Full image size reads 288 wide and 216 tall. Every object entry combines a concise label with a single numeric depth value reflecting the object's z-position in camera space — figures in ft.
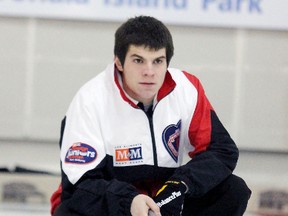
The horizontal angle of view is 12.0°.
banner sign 27.38
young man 15.47
